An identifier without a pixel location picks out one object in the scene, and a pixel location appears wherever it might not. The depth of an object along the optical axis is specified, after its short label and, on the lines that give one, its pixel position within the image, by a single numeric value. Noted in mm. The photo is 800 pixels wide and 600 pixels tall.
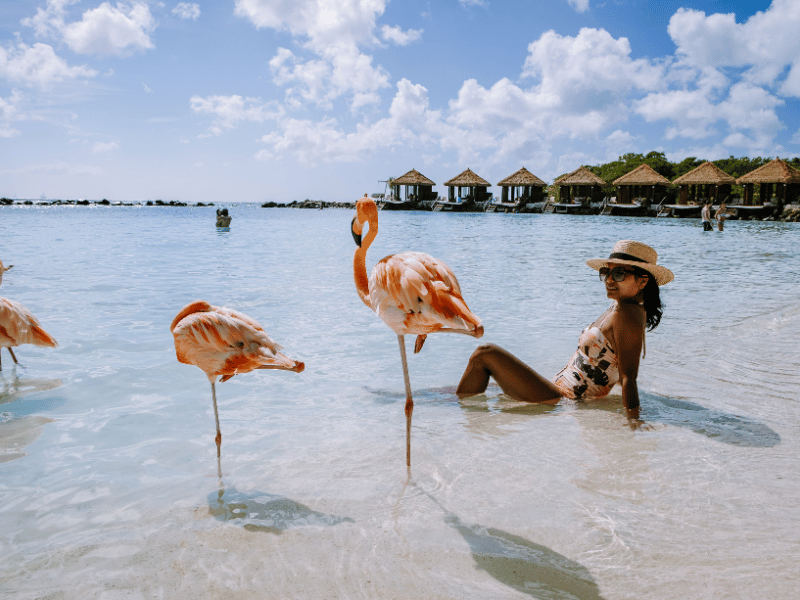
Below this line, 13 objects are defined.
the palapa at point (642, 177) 47438
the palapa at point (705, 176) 43094
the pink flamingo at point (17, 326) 5043
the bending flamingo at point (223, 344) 3039
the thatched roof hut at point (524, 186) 57375
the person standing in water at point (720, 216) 30797
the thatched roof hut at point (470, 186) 60062
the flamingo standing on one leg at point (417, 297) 2705
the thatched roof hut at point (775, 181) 39812
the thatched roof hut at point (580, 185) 52812
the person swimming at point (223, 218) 32969
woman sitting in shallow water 3699
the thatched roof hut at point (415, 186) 62406
